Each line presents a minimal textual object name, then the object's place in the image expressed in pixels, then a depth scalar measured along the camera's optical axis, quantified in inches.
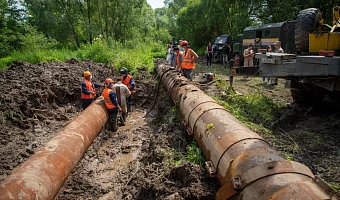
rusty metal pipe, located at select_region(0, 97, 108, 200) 105.8
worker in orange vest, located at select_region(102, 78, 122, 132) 247.3
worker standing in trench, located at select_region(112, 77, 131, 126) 271.4
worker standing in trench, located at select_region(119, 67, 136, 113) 313.4
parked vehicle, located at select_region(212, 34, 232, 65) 683.2
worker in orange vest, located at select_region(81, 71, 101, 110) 260.1
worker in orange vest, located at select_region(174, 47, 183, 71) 329.5
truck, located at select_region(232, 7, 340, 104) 166.7
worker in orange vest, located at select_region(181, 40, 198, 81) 289.8
